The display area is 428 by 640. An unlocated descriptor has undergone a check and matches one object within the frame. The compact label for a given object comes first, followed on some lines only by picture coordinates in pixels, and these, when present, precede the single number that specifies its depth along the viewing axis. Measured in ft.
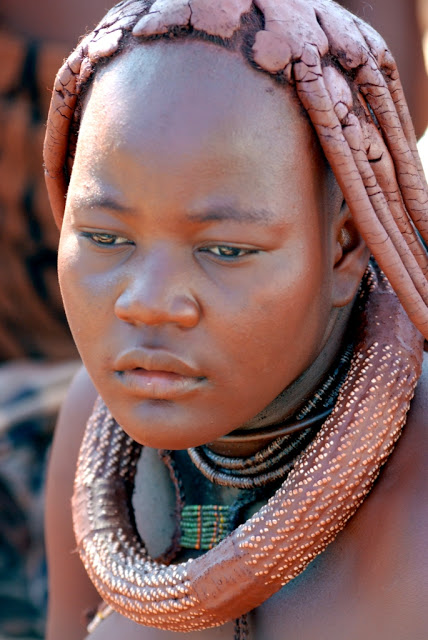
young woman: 9.42
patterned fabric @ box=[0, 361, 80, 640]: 21.20
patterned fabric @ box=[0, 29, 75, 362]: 20.79
